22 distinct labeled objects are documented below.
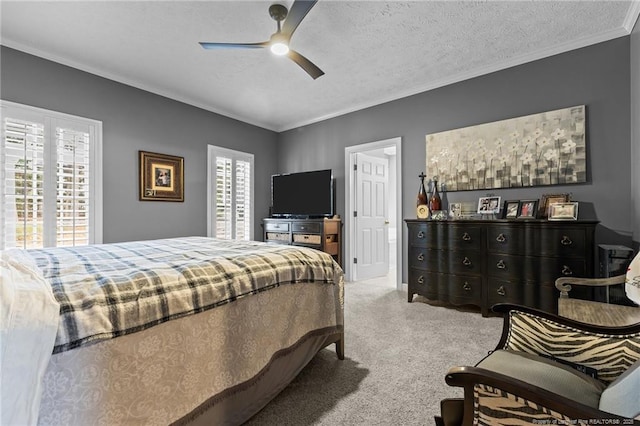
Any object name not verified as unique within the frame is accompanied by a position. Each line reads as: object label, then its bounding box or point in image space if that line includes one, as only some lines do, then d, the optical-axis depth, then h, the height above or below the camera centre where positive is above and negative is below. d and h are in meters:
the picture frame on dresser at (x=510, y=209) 3.21 +0.04
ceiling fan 2.16 +1.41
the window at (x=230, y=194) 4.71 +0.33
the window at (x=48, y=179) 2.95 +0.38
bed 0.87 -0.44
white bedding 0.78 -0.36
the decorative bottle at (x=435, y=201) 3.68 +0.15
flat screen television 4.83 +0.32
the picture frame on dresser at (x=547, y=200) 2.95 +0.12
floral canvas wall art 2.96 +0.67
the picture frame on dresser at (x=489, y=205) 3.34 +0.09
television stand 4.65 -0.31
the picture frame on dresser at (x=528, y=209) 3.09 +0.04
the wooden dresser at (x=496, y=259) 2.68 -0.46
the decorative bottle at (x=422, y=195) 3.81 +0.23
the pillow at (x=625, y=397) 0.74 -0.49
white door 4.91 -0.06
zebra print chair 0.82 -0.57
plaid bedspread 0.99 -0.28
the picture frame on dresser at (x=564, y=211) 2.78 +0.02
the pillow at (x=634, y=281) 1.55 -0.37
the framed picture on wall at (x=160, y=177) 3.93 +0.51
